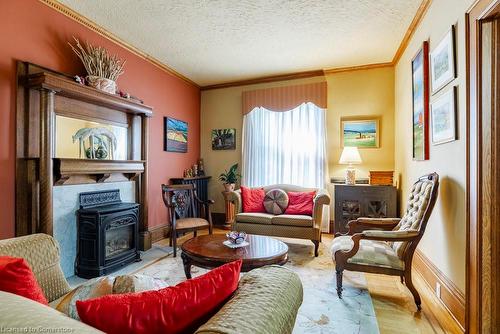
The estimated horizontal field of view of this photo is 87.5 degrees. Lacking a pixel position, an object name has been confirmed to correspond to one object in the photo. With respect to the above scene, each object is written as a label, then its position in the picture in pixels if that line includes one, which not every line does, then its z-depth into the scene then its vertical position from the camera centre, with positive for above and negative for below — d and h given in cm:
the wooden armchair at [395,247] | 210 -71
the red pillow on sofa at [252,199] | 394 -48
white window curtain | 448 +37
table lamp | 387 +12
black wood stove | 270 -73
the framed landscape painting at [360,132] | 420 +58
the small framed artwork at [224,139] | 508 +57
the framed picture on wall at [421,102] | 263 +69
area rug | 188 -113
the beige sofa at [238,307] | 54 -40
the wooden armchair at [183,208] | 343 -61
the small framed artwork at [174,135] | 431 +58
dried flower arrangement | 281 +115
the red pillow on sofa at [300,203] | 368 -51
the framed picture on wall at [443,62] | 205 +90
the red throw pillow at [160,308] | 68 -39
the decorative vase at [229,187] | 462 -34
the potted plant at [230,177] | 465 -17
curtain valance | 444 +126
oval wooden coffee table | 204 -71
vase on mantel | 279 +94
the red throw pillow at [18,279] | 82 -36
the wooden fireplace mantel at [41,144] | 237 +23
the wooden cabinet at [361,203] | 365 -50
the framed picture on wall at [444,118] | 202 +42
